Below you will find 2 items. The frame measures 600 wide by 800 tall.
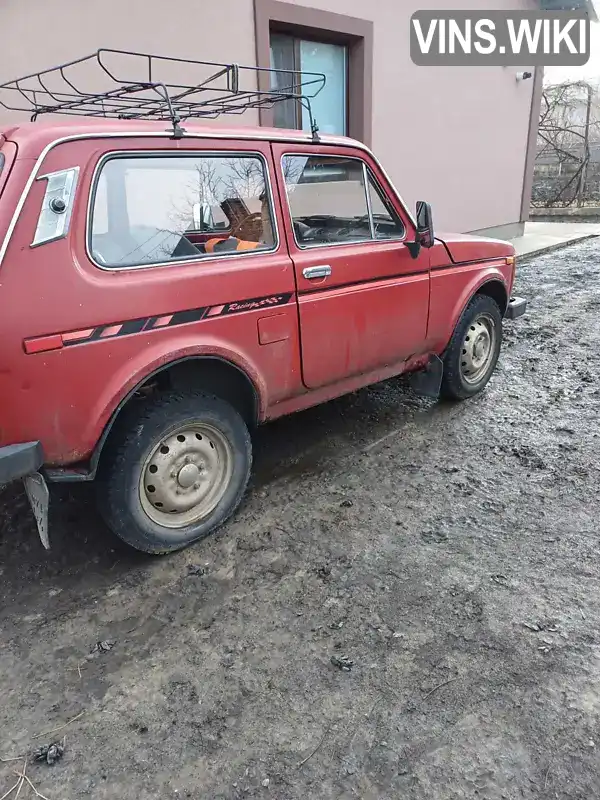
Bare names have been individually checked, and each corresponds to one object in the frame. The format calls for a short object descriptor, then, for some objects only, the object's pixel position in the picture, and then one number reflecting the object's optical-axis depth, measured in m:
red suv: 2.41
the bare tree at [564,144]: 17.44
